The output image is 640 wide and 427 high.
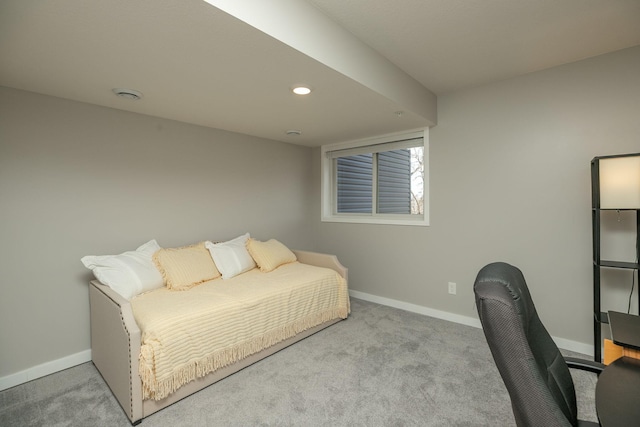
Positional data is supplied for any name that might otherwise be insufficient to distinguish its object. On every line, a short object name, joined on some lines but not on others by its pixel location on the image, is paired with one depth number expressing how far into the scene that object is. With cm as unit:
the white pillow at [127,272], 230
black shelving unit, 218
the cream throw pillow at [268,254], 324
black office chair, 78
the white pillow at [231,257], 299
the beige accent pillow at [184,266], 259
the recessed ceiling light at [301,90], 218
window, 355
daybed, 181
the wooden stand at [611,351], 129
